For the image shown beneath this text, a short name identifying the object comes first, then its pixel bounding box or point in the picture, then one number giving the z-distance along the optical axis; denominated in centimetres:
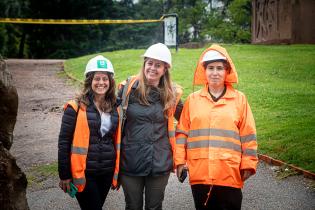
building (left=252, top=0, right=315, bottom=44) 1970
